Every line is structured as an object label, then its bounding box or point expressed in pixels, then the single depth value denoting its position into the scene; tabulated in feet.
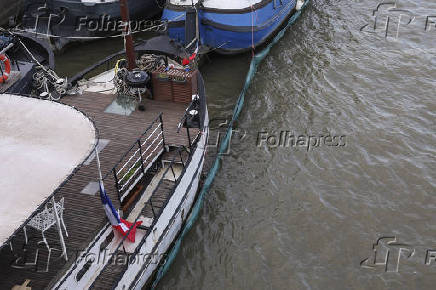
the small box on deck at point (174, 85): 51.83
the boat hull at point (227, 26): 74.38
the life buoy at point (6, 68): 55.11
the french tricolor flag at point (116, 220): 34.88
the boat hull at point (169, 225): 38.47
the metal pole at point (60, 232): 31.39
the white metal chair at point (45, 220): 32.48
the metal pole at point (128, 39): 51.16
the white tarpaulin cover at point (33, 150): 28.91
